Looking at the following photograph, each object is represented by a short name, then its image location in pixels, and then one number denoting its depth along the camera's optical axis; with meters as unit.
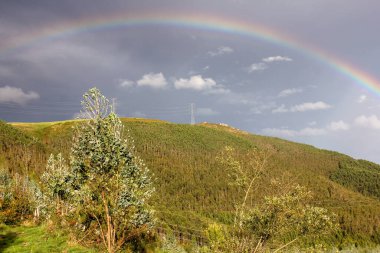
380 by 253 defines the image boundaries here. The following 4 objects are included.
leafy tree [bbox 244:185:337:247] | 18.94
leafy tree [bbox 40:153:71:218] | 18.04
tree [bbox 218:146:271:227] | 22.38
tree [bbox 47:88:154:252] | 16.53
